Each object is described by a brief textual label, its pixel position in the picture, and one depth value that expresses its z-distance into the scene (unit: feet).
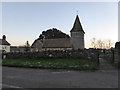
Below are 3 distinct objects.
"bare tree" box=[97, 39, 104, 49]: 149.96
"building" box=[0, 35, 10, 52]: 155.03
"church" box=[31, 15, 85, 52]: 117.04
